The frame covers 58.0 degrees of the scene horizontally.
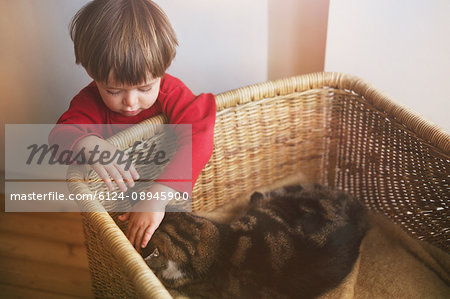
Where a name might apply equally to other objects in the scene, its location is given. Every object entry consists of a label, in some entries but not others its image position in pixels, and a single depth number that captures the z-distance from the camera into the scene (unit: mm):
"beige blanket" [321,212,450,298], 1033
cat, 948
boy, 828
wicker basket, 998
